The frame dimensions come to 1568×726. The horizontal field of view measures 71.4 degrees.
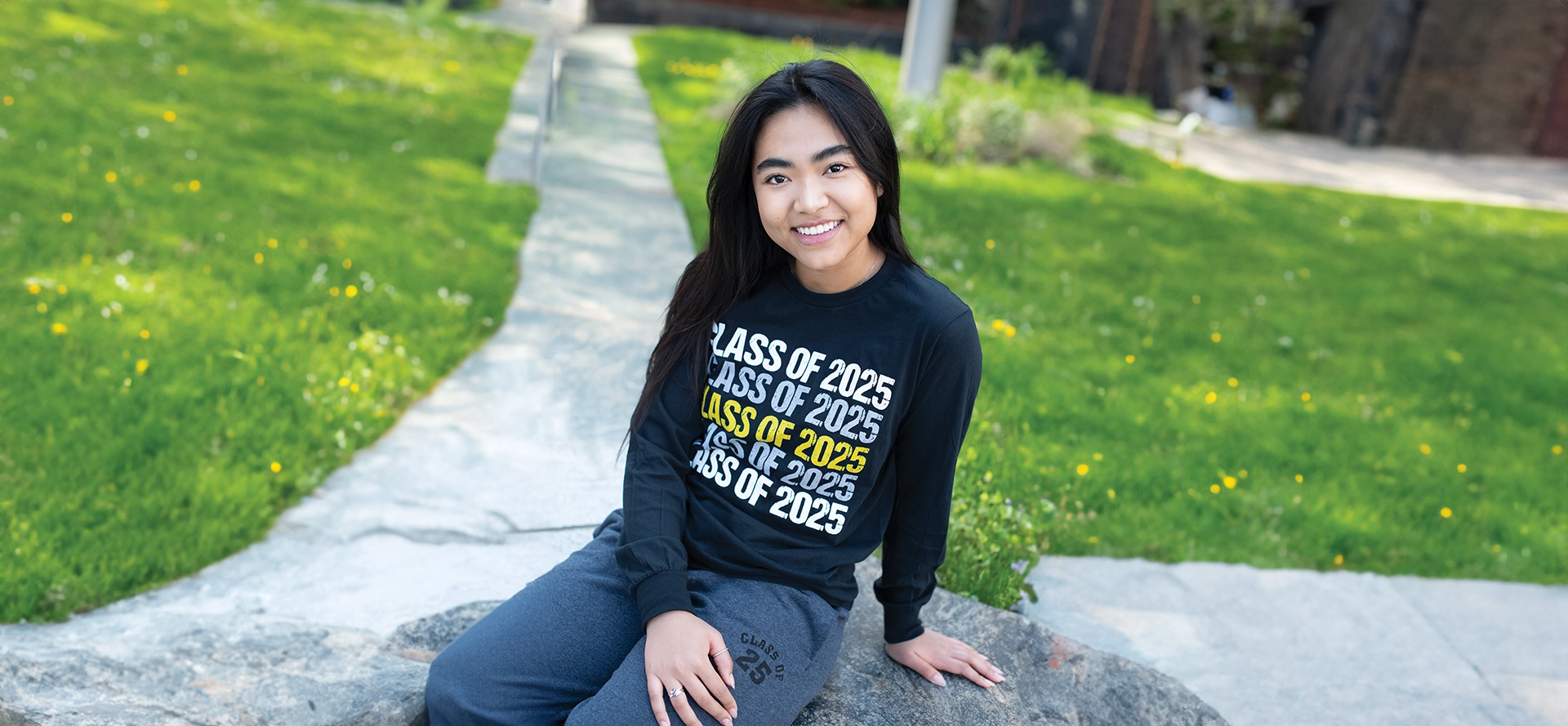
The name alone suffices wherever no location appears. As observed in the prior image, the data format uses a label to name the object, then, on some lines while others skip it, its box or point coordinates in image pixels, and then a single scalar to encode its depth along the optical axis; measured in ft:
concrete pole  27.99
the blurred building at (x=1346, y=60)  40.16
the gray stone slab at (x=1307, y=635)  9.48
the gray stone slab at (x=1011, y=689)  7.22
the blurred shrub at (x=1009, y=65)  35.04
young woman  6.51
